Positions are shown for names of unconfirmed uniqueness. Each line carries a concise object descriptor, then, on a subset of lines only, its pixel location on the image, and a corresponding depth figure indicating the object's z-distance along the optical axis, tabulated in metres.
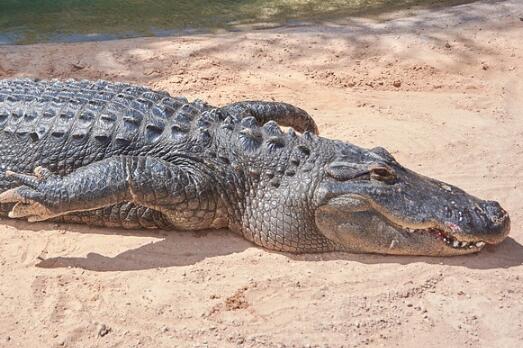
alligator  4.11
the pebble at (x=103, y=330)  3.56
